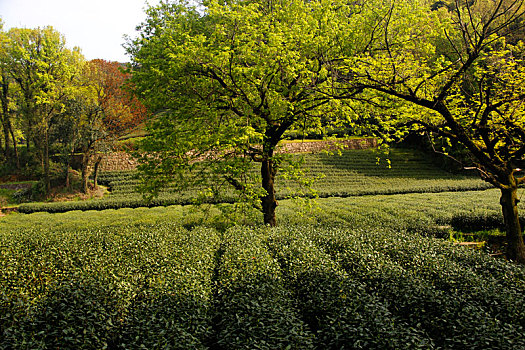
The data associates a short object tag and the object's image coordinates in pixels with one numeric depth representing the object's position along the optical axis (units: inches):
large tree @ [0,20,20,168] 876.0
